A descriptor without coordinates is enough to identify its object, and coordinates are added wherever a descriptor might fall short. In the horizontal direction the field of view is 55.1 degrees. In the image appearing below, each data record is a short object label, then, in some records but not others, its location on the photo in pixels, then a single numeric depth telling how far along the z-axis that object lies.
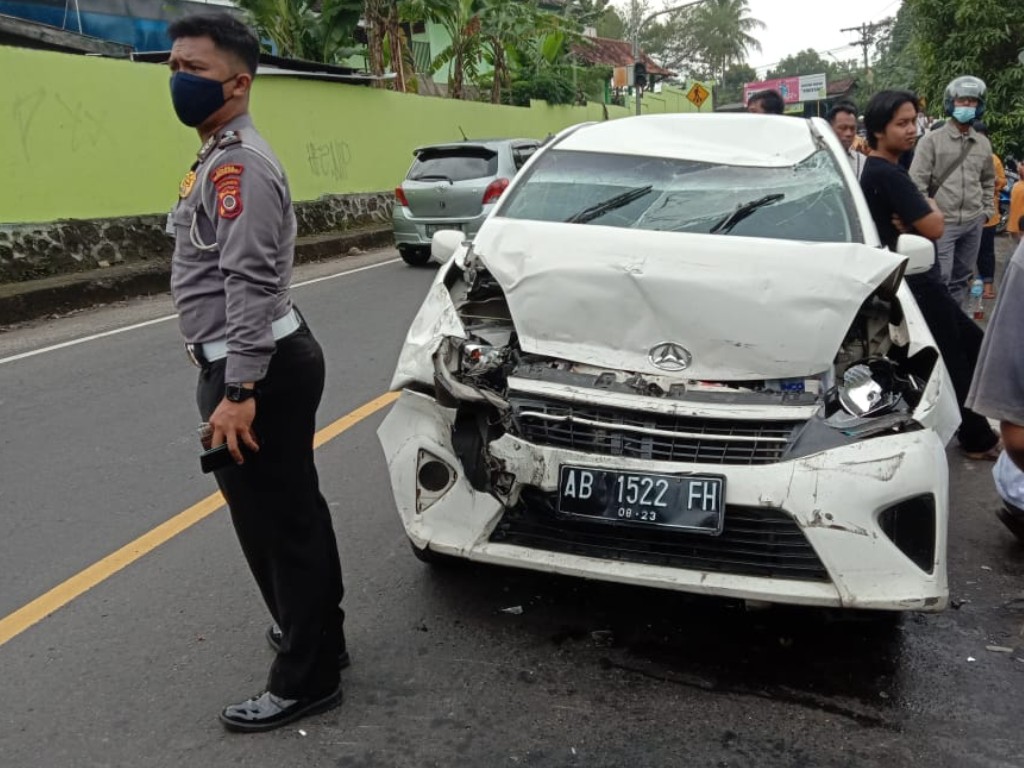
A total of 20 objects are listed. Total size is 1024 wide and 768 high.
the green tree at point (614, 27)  60.61
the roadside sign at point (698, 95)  26.38
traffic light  24.19
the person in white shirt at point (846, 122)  7.06
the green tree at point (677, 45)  66.94
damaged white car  2.80
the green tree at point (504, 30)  23.19
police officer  2.40
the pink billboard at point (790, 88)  60.12
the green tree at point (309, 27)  18.94
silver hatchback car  12.46
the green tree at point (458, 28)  19.84
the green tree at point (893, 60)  15.16
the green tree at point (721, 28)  69.81
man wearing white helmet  6.25
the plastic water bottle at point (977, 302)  8.31
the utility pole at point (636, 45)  35.62
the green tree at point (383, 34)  19.37
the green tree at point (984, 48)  12.88
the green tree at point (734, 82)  78.36
